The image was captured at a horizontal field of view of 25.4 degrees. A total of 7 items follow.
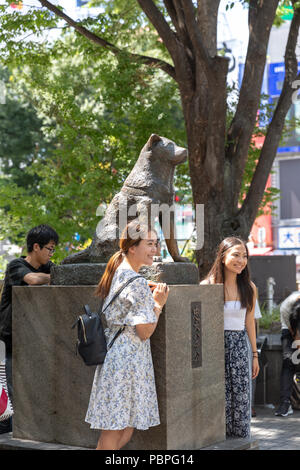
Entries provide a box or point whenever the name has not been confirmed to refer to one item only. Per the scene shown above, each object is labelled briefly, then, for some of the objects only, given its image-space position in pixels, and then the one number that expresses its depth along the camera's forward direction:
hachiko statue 5.79
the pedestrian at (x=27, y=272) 5.82
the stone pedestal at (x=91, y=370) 5.03
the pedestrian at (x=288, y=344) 8.38
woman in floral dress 4.40
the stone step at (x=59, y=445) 5.39
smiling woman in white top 5.73
